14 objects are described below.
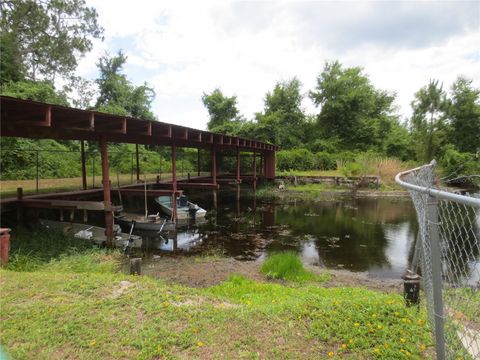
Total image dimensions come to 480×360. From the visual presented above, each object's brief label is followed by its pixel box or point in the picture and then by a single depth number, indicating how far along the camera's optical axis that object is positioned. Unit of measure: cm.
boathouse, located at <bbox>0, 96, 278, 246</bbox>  816
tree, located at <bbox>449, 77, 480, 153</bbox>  2873
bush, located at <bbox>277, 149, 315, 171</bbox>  3122
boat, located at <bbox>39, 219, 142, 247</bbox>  998
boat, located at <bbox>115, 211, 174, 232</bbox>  1262
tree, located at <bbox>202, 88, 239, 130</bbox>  3638
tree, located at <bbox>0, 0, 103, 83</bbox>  2097
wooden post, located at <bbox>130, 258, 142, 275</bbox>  623
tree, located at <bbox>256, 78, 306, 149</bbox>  3406
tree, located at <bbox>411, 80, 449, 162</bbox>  2906
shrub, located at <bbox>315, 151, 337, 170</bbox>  3159
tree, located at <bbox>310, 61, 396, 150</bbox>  3638
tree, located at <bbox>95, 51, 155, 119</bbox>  3103
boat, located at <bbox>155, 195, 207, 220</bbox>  1495
